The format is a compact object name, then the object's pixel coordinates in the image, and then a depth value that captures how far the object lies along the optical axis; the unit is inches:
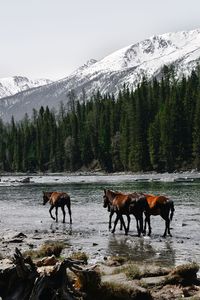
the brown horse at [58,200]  1314.2
